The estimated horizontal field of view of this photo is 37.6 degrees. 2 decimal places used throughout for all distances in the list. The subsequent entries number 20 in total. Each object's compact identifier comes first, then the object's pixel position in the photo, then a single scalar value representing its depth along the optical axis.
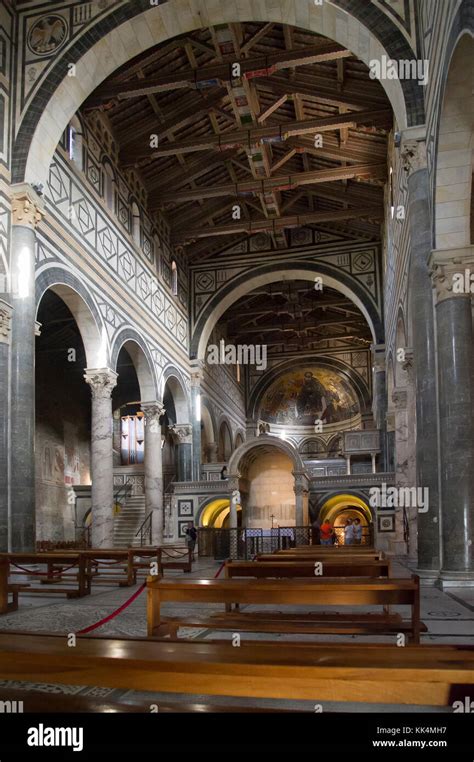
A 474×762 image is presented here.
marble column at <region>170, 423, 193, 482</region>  28.48
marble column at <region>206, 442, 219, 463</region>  33.69
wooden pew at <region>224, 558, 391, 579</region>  6.49
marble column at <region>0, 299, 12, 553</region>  13.22
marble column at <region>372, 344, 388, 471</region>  27.72
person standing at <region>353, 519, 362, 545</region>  20.69
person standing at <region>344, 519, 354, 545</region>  20.43
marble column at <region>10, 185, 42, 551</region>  13.53
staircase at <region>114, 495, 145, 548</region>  24.58
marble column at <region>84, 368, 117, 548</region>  18.88
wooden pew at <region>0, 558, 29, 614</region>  8.45
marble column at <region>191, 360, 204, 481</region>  28.97
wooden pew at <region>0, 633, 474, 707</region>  2.17
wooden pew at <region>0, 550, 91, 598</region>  9.72
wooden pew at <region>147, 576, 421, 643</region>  4.67
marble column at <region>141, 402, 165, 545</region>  23.50
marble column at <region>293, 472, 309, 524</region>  23.78
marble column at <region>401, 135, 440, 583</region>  11.09
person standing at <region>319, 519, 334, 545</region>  20.60
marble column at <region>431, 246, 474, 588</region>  10.02
